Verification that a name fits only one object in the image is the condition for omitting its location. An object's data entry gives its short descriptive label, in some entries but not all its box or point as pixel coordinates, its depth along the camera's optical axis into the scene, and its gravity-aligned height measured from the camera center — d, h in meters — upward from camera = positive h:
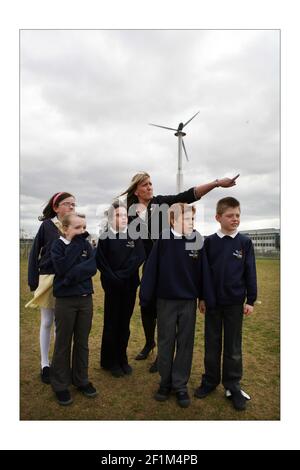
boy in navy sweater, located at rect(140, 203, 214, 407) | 3.31 -0.54
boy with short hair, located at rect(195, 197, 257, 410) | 3.34 -0.54
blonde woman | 3.53 +0.33
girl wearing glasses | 3.65 -0.32
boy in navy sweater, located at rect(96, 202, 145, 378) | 3.78 -0.52
